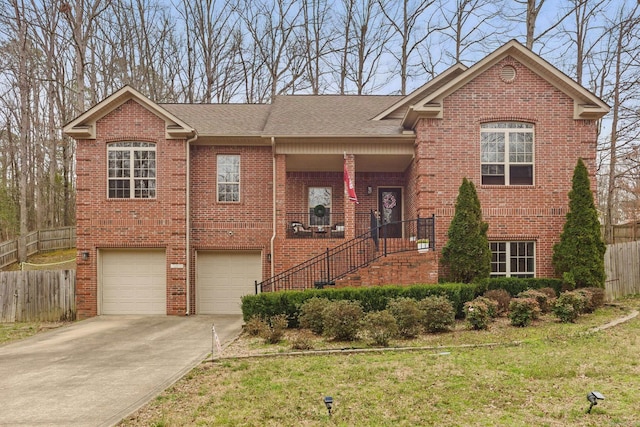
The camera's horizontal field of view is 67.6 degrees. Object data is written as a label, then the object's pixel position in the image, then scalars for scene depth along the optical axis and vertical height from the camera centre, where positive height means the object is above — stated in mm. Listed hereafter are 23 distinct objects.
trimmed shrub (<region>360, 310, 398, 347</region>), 9166 -2139
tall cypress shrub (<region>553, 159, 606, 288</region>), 12844 -662
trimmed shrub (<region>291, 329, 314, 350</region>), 9000 -2390
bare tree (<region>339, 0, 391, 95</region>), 29391 +10610
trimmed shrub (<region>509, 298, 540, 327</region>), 10453 -2037
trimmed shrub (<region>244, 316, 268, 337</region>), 10582 -2417
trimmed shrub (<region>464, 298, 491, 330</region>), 10266 -2109
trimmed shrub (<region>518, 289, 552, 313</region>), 11234 -1902
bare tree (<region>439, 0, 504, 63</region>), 27906 +11384
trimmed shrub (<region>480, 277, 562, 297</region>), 12727 -1772
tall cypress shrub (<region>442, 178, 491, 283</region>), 12781 -659
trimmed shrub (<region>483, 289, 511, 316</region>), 11852 -2025
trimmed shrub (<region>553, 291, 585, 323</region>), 10719 -2000
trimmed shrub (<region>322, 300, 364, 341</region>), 9781 -2124
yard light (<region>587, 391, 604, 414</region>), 5049 -1925
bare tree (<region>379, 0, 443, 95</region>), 28609 +11206
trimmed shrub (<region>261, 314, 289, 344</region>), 9742 -2347
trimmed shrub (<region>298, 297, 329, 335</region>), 10570 -2153
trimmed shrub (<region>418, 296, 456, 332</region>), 10227 -2071
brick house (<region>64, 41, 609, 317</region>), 13898 +1061
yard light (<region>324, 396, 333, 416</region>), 5223 -2005
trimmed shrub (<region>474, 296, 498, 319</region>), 10734 -1980
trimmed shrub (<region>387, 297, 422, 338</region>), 9864 -2082
